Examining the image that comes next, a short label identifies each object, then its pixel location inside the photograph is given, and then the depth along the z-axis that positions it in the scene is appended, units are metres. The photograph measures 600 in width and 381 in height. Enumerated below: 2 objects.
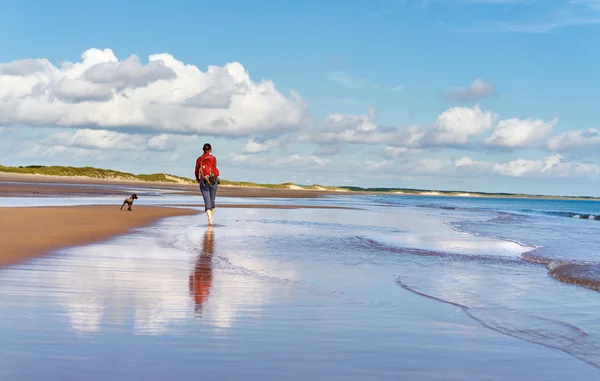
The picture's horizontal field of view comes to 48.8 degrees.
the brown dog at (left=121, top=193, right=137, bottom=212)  33.59
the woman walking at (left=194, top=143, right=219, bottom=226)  23.20
